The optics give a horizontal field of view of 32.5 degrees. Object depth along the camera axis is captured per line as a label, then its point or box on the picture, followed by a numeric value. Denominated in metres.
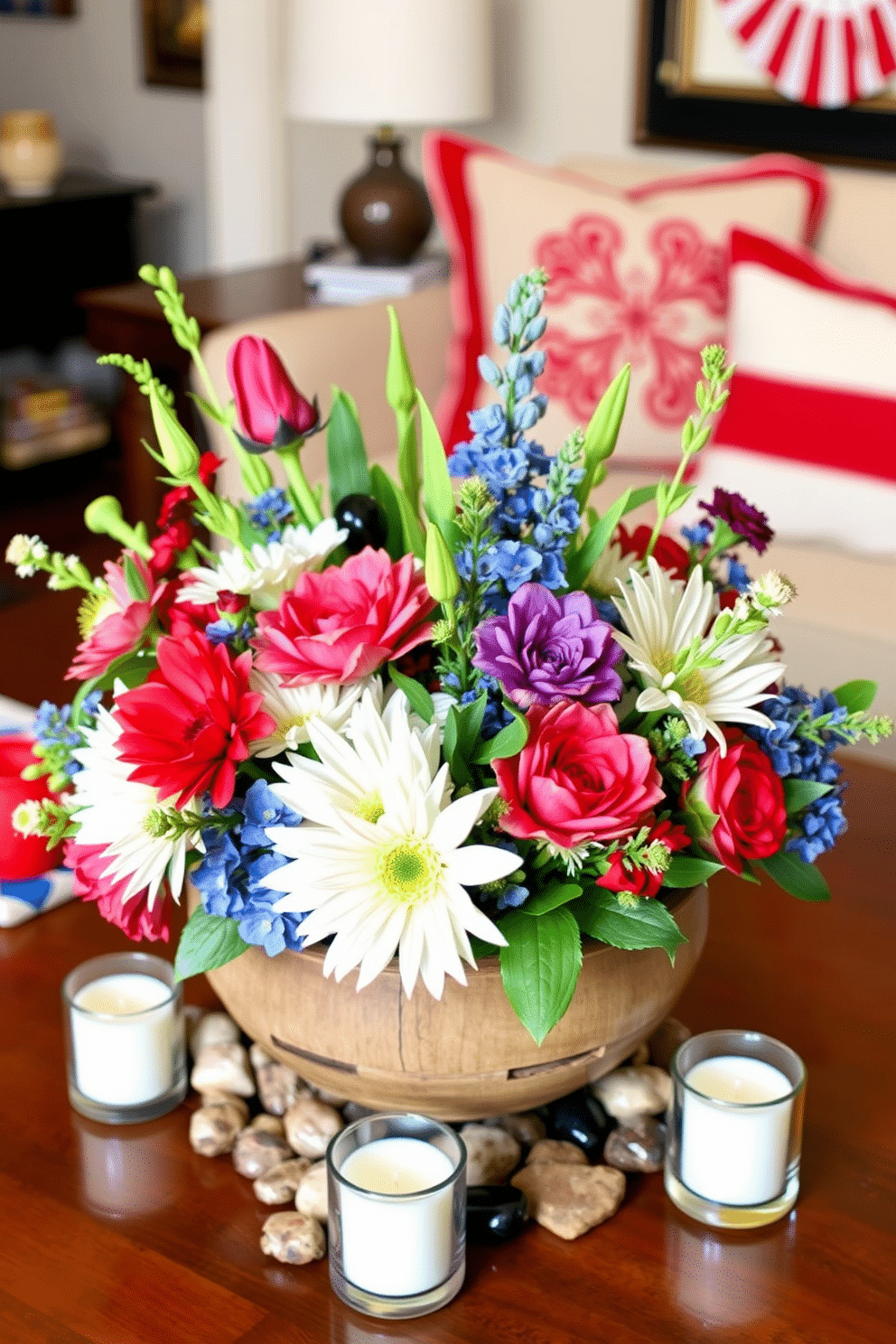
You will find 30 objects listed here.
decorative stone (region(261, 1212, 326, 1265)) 0.83
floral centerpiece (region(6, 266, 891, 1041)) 0.72
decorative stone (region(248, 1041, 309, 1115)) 0.95
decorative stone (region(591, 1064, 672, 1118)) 0.93
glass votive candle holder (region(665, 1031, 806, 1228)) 0.83
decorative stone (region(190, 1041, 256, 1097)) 0.96
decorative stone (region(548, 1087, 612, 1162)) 0.91
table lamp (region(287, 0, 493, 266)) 2.58
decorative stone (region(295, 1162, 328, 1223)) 0.85
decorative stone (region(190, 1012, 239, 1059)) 0.99
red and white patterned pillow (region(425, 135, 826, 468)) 2.22
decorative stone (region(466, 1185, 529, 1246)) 0.84
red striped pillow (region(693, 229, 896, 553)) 2.00
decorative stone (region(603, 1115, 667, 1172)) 0.91
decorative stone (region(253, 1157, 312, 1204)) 0.87
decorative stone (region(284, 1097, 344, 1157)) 0.91
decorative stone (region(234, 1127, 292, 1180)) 0.90
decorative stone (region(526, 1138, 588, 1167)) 0.90
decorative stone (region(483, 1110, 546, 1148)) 0.93
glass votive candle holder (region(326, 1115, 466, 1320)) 0.76
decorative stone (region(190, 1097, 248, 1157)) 0.91
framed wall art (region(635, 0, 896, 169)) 2.50
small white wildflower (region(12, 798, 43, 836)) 0.82
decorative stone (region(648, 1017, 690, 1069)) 1.00
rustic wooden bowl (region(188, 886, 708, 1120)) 0.79
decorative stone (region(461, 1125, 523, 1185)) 0.89
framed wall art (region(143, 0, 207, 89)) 3.87
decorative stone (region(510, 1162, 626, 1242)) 0.86
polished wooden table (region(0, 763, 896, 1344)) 0.79
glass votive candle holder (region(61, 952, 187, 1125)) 0.92
